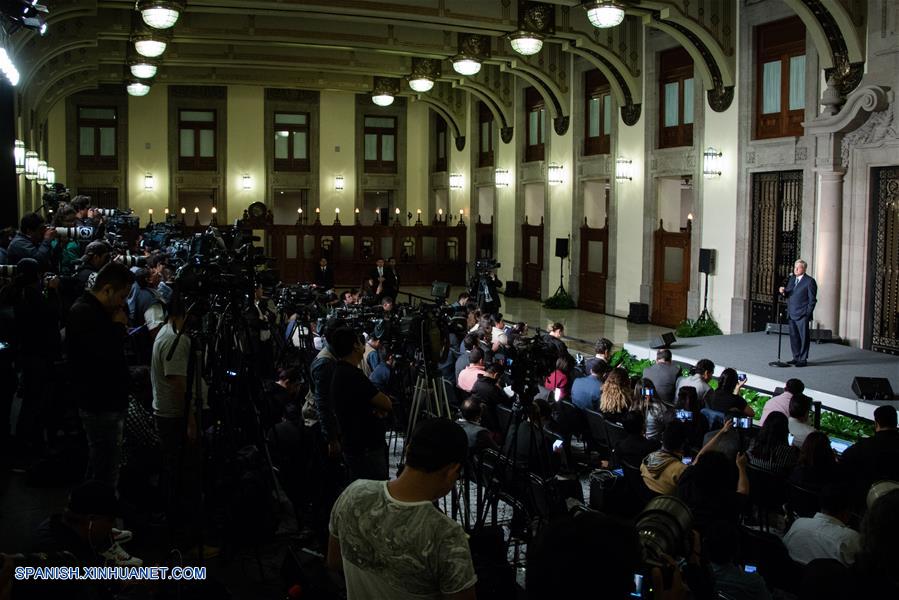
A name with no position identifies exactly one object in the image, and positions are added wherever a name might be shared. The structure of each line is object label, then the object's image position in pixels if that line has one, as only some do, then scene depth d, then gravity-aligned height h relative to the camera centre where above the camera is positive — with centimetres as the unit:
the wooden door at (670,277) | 1727 -61
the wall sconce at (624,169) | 1878 +169
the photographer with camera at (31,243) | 736 -3
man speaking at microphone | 1105 -74
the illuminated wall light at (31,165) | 1602 +141
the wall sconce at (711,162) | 1584 +156
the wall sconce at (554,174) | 2173 +180
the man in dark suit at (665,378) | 925 -140
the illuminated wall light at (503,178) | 2470 +192
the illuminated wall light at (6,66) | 841 +171
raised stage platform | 975 -155
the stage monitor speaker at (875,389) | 912 -147
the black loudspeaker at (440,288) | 1363 -70
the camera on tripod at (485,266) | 1666 -41
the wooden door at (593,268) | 2017 -51
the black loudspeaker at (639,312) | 1808 -137
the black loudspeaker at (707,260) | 1583 -23
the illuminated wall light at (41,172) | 1943 +154
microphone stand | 1134 -151
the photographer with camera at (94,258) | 718 -15
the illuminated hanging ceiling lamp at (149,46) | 1619 +366
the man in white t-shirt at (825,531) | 436 -144
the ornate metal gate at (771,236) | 1439 +21
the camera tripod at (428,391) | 611 -111
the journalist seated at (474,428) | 594 -130
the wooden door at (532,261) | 2344 -42
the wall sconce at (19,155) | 1387 +137
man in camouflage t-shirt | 240 -81
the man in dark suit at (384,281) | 1939 -85
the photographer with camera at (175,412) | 515 -105
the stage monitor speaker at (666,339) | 1181 -127
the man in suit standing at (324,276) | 2112 -82
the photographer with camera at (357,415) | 498 -99
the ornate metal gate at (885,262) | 1238 -18
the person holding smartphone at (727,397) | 773 -134
